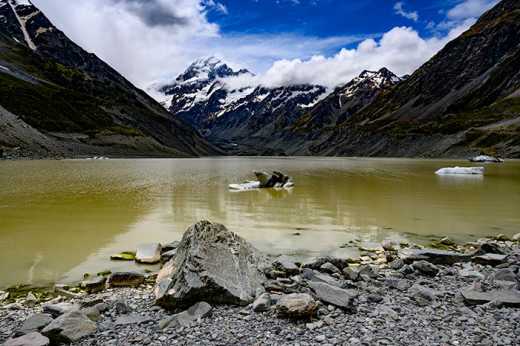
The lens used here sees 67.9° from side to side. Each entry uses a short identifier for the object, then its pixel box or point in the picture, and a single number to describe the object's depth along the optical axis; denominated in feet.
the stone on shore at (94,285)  36.60
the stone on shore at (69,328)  25.00
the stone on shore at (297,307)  28.07
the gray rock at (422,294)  31.45
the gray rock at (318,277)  35.73
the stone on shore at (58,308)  28.86
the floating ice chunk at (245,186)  138.72
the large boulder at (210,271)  31.24
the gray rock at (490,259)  43.11
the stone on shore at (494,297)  29.76
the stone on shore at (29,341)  23.65
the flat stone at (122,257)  47.36
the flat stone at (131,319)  27.92
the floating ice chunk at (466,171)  208.33
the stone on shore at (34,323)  25.76
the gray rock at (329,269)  40.16
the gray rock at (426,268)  39.55
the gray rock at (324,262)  41.78
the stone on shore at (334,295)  30.09
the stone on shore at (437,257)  43.52
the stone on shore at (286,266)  40.14
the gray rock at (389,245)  51.94
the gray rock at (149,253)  45.83
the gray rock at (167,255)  45.78
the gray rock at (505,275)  35.72
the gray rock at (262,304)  29.96
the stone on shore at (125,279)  37.73
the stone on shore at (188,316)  27.53
